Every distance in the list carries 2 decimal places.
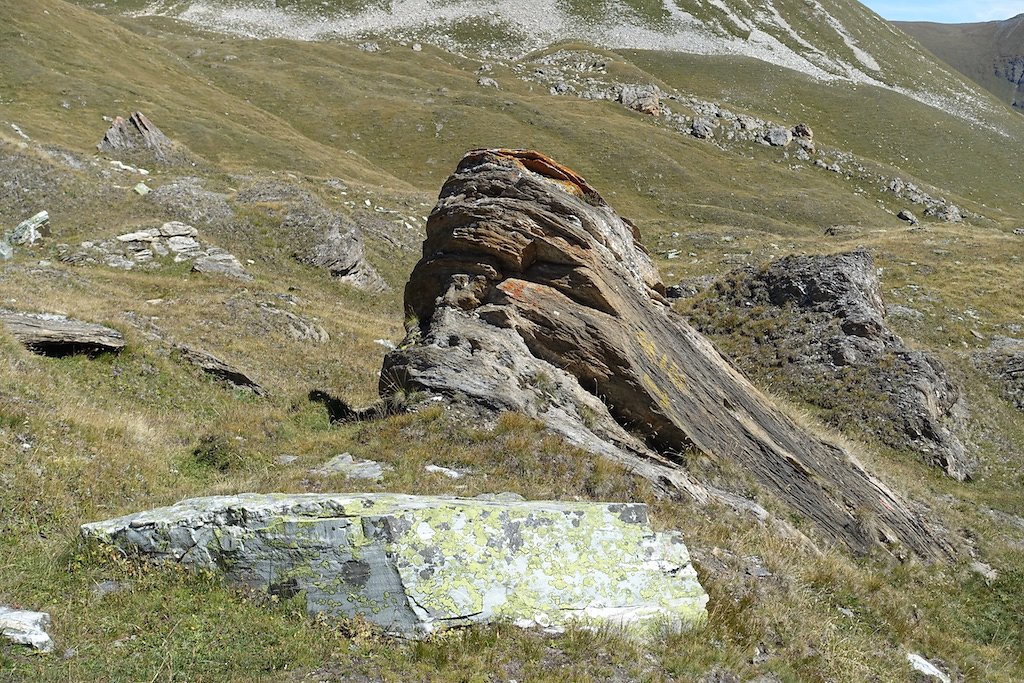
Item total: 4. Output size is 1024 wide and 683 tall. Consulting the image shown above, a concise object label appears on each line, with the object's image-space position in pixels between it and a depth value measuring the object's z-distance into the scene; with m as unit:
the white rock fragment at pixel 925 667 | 8.36
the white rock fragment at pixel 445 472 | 10.19
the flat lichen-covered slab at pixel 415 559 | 6.41
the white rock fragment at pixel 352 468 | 10.01
